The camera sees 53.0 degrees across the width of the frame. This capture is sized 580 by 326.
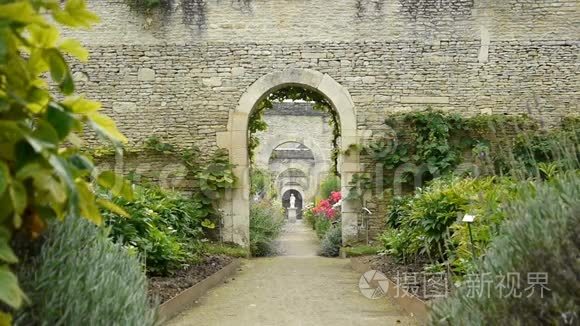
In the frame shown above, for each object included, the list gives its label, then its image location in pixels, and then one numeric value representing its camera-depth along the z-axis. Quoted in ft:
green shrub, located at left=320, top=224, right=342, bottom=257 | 32.22
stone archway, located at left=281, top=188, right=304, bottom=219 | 96.03
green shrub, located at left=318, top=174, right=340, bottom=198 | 56.50
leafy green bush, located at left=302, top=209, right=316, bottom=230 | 58.39
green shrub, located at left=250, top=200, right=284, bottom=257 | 32.63
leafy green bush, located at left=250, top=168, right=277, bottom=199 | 56.87
